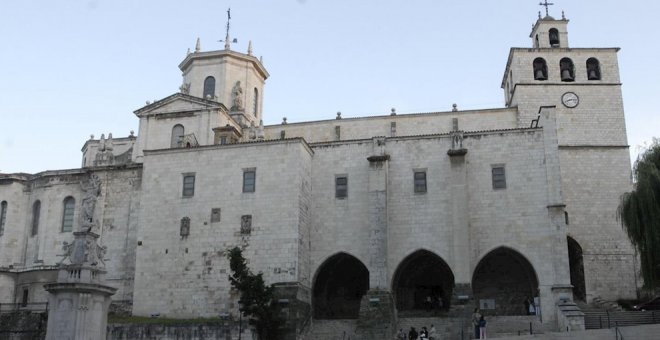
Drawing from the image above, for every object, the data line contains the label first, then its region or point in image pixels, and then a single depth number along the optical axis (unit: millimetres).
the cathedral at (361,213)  34656
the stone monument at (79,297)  23234
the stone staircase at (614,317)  30531
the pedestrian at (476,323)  29594
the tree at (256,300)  31719
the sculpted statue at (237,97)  47031
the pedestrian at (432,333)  30338
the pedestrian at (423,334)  28633
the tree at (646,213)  28125
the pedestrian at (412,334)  30106
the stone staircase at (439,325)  31359
